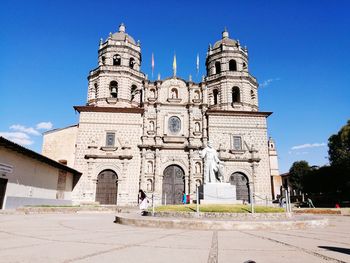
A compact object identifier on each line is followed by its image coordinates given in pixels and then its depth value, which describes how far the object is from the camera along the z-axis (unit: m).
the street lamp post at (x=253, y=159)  24.38
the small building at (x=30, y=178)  15.02
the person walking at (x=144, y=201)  18.44
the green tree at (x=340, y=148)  27.50
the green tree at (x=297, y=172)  43.79
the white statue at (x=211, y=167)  13.53
